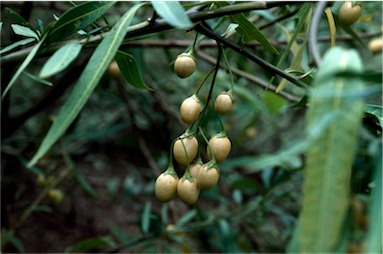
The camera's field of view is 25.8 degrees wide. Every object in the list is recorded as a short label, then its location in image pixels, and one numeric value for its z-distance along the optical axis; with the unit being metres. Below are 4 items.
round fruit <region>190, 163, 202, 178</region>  0.55
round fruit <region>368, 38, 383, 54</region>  0.99
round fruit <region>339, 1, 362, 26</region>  0.64
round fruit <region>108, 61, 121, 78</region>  0.96
